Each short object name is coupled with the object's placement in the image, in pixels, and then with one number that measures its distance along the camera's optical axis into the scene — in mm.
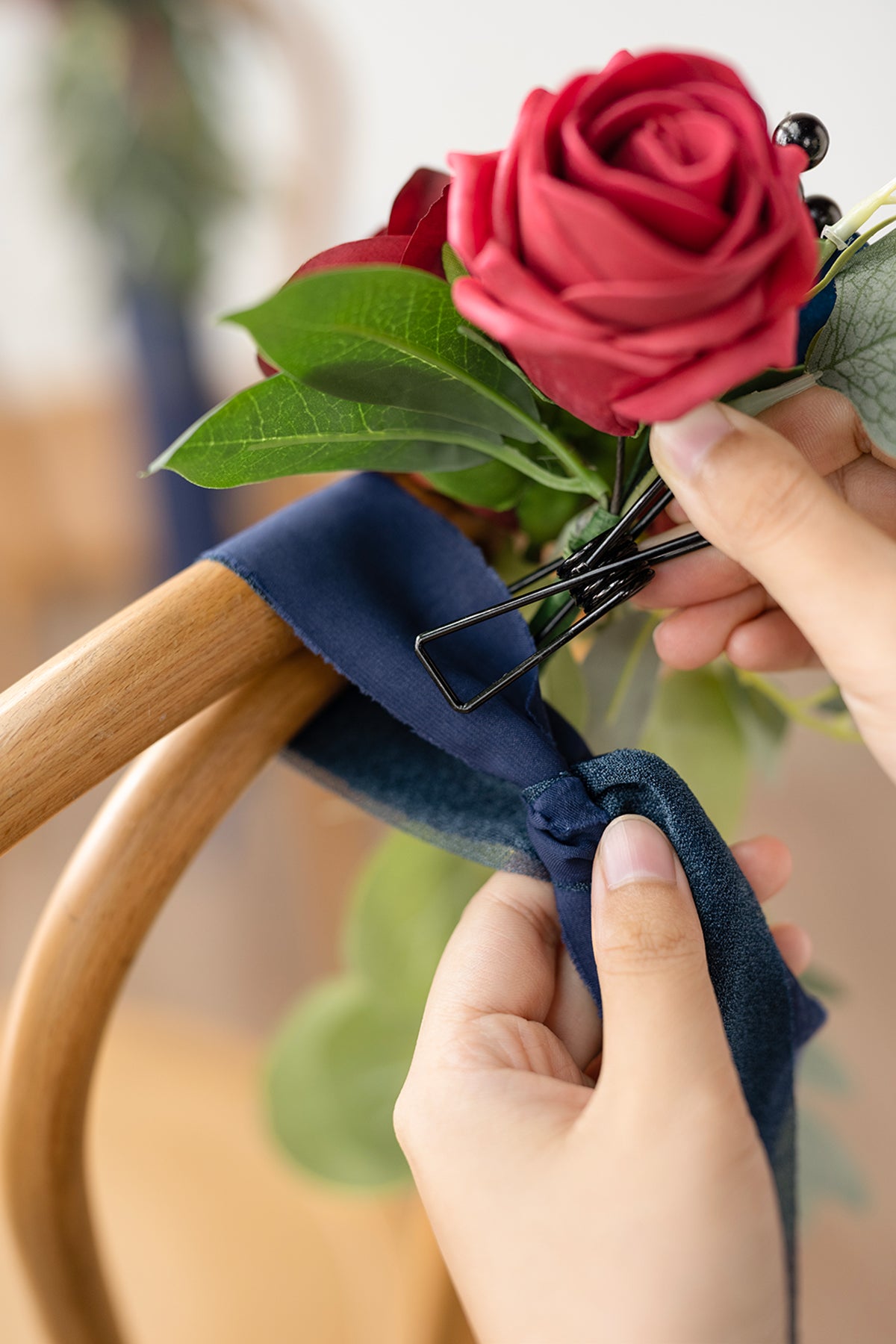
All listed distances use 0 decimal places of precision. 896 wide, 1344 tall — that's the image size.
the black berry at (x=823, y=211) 284
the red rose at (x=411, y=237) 240
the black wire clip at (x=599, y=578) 264
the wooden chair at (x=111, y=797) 245
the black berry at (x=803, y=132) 249
